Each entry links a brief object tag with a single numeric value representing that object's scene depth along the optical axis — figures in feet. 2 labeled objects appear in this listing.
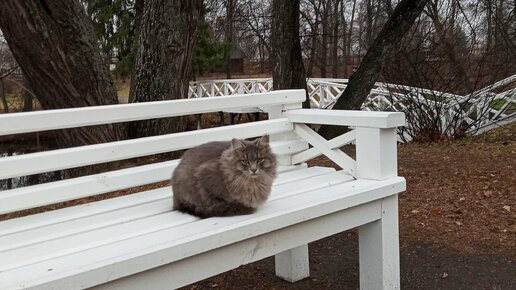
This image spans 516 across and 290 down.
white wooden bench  6.28
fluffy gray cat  7.80
